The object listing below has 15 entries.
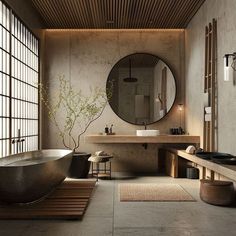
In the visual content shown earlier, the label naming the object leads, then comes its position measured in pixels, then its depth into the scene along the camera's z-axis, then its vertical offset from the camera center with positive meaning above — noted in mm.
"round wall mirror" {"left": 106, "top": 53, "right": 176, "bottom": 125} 7508 +708
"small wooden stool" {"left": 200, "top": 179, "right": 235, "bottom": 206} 4236 -928
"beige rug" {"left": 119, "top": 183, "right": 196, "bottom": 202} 4668 -1098
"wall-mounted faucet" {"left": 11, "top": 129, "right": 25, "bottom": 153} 5681 -385
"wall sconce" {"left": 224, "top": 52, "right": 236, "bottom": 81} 4473 +780
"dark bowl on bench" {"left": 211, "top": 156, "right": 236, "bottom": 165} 4086 -496
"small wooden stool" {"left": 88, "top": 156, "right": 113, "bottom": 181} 6336 -1035
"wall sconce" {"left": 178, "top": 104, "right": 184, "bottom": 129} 7557 +276
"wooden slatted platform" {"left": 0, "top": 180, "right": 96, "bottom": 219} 3645 -1048
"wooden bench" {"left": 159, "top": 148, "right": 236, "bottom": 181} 3856 -685
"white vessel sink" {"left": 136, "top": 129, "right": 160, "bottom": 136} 6922 -234
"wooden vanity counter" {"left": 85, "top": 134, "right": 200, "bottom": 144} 6652 -363
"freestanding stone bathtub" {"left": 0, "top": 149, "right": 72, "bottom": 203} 3693 -699
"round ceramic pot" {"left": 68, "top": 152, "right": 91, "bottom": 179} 6430 -888
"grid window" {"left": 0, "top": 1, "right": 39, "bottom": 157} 5098 +634
